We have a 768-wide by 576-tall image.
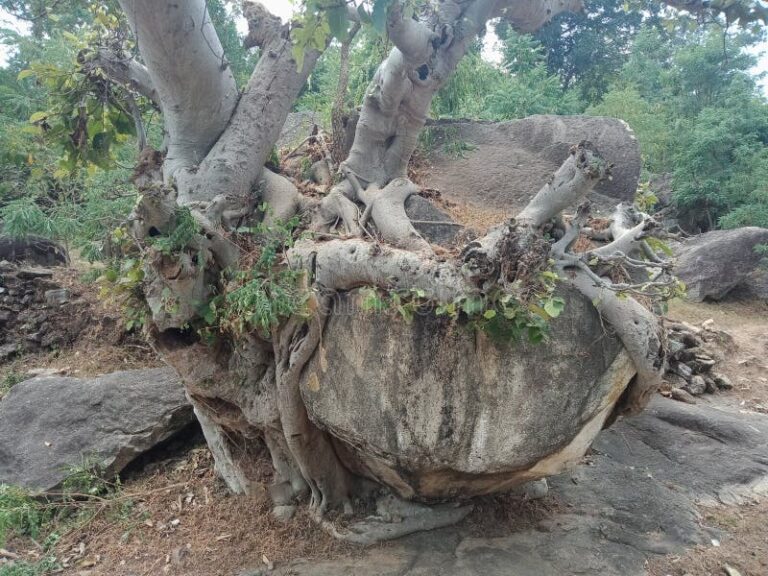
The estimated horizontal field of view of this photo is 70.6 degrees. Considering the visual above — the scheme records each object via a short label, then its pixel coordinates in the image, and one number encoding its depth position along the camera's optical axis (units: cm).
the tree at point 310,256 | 335
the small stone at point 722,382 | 737
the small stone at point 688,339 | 780
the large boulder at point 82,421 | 554
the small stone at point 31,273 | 847
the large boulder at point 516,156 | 542
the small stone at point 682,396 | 676
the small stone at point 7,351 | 765
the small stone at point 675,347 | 726
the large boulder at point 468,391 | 341
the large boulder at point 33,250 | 914
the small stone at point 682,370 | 726
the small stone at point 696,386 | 713
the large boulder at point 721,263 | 1134
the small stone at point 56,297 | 815
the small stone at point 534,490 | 482
